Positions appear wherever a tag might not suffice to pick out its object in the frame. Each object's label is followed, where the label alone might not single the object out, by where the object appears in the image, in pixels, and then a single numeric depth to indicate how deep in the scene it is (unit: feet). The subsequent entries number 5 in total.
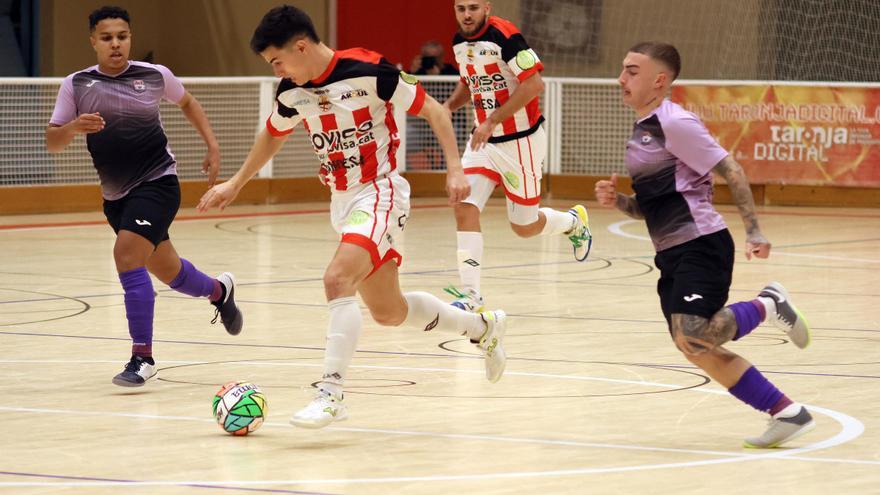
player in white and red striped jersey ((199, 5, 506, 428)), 43.45
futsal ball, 41.60
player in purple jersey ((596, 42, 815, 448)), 39.96
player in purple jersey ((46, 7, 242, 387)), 51.01
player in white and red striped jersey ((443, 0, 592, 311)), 63.16
